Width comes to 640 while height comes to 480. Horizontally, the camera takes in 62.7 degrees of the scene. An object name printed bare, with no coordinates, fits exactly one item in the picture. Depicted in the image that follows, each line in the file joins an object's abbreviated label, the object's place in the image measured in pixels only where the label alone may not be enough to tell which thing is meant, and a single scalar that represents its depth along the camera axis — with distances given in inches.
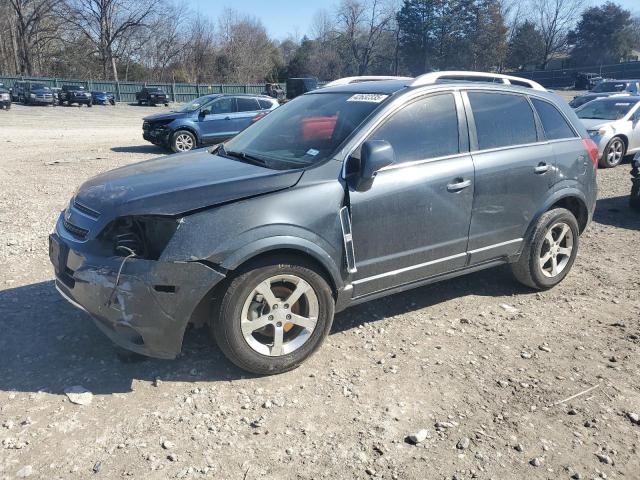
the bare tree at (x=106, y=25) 2244.1
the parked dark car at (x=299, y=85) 1186.1
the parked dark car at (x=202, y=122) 563.5
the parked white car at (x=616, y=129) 447.8
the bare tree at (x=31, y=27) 2200.4
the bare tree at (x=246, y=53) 2551.7
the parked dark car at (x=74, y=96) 1510.8
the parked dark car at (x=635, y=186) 304.7
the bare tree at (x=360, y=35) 2837.1
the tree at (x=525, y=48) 2805.1
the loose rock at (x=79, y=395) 122.8
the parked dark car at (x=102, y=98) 1632.6
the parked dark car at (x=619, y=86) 847.7
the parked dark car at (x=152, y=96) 1662.2
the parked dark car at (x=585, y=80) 2052.2
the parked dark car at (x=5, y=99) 1259.2
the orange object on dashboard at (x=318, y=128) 150.9
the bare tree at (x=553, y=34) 2889.8
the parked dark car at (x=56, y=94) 1505.9
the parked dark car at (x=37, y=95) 1458.3
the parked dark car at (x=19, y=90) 1497.3
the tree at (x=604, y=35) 2696.9
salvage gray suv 119.6
